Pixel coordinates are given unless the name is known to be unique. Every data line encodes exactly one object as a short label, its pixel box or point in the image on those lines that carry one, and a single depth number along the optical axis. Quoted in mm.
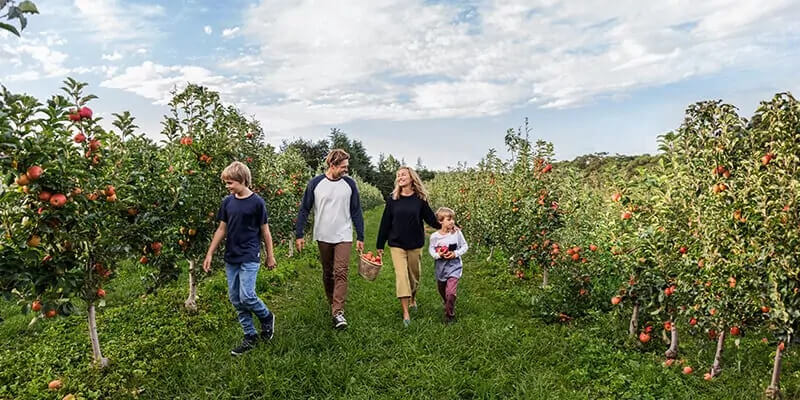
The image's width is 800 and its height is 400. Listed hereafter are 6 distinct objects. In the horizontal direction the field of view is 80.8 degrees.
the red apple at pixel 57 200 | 3479
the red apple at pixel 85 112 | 3965
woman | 5762
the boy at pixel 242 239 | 4547
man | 5383
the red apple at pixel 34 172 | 3328
